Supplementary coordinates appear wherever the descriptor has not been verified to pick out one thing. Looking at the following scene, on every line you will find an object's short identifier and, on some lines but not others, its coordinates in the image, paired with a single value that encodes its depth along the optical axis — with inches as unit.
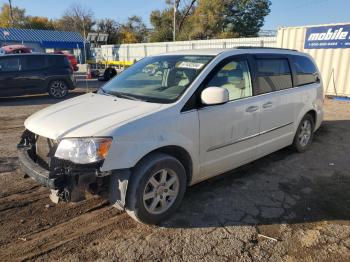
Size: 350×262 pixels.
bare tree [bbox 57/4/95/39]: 2539.4
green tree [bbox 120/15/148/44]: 2330.2
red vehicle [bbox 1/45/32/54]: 994.1
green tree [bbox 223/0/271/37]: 1804.9
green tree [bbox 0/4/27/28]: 2536.9
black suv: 460.1
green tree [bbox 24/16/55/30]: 2529.5
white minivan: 117.8
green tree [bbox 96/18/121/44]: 2404.0
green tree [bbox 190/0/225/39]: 1688.0
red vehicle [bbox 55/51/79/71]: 916.2
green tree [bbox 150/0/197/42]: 1925.4
